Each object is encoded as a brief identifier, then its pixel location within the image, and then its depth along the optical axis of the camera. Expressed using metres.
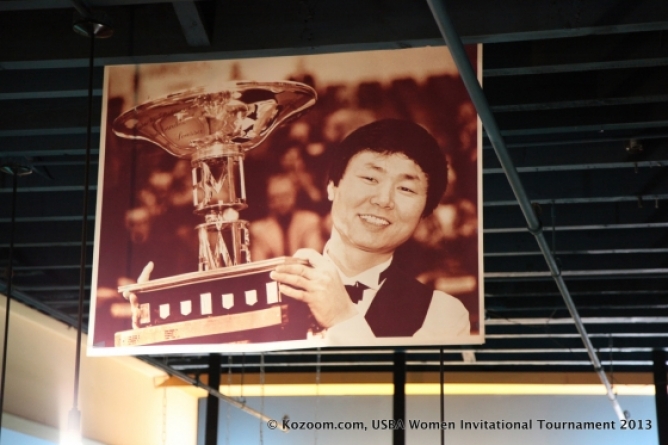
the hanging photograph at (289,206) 4.43
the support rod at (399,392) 13.15
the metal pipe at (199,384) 11.11
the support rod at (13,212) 6.57
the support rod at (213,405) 13.28
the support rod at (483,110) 2.70
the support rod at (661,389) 12.71
